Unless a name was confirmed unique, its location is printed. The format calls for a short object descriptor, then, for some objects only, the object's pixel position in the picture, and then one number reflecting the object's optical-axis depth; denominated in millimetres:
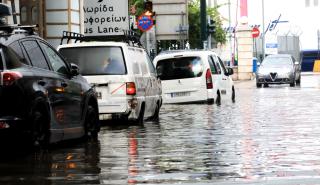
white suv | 19656
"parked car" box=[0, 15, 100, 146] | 12844
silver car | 52031
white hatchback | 29672
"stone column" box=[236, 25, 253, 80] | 73125
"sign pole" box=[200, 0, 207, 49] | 43969
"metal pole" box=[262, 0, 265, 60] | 91788
